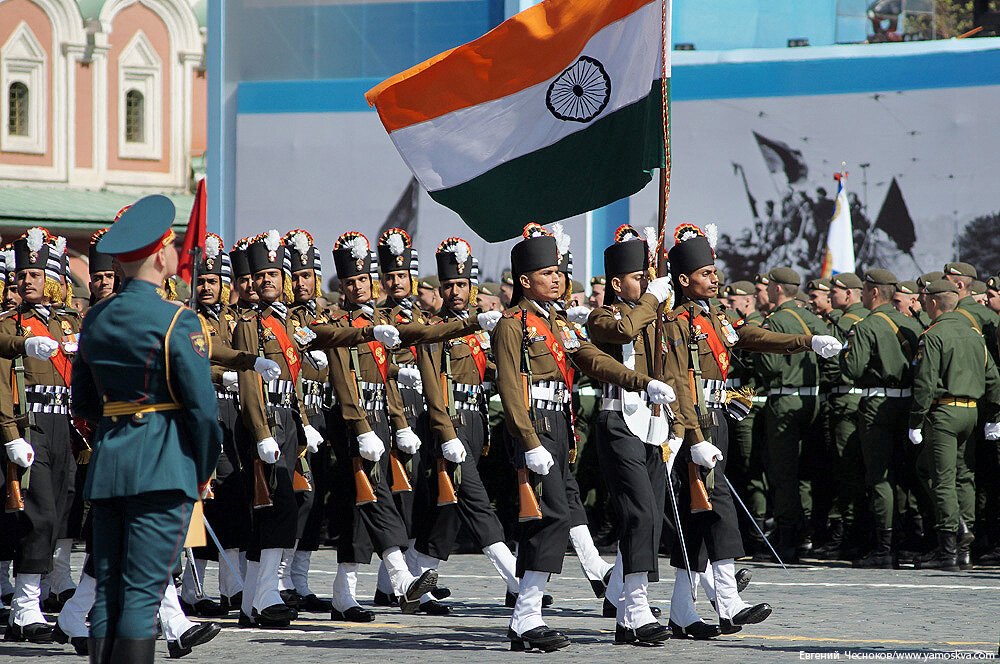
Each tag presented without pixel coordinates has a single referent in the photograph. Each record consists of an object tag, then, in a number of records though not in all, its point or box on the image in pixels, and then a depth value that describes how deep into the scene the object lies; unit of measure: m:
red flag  16.97
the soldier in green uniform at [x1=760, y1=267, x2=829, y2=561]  26.05
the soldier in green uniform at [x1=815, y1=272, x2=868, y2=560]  25.86
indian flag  19.31
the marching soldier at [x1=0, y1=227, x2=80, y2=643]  18.14
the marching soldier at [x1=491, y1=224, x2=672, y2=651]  16.75
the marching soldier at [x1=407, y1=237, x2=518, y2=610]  19.73
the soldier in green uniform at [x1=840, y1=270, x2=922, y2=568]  25.00
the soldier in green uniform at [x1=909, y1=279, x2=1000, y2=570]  24.17
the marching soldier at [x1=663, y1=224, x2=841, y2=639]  17.56
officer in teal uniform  12.48
